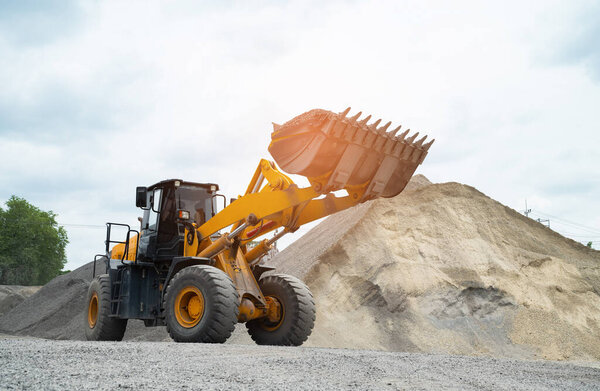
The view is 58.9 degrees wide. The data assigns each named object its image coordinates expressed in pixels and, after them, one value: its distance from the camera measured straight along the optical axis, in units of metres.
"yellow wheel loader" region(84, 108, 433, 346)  7.73
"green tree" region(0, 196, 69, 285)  47.12
